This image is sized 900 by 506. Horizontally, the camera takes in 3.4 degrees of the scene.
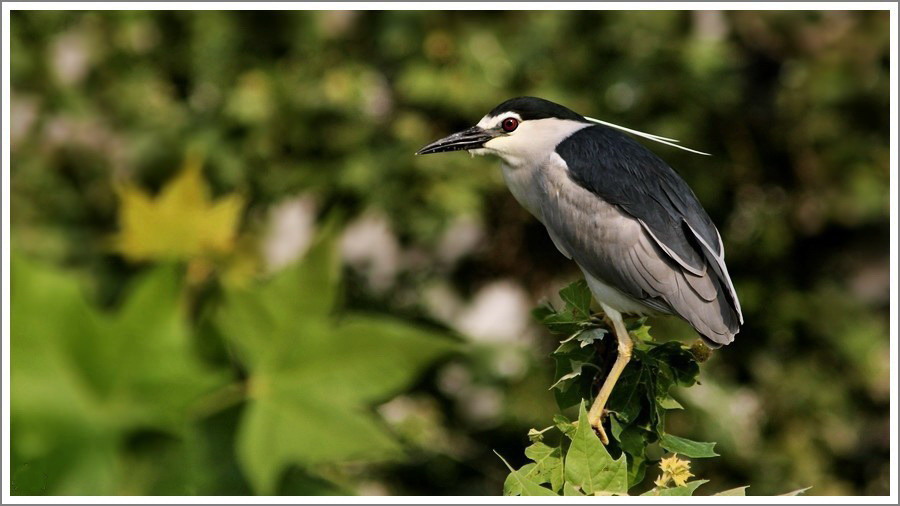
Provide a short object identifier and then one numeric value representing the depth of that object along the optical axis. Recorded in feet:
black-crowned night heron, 54.79
